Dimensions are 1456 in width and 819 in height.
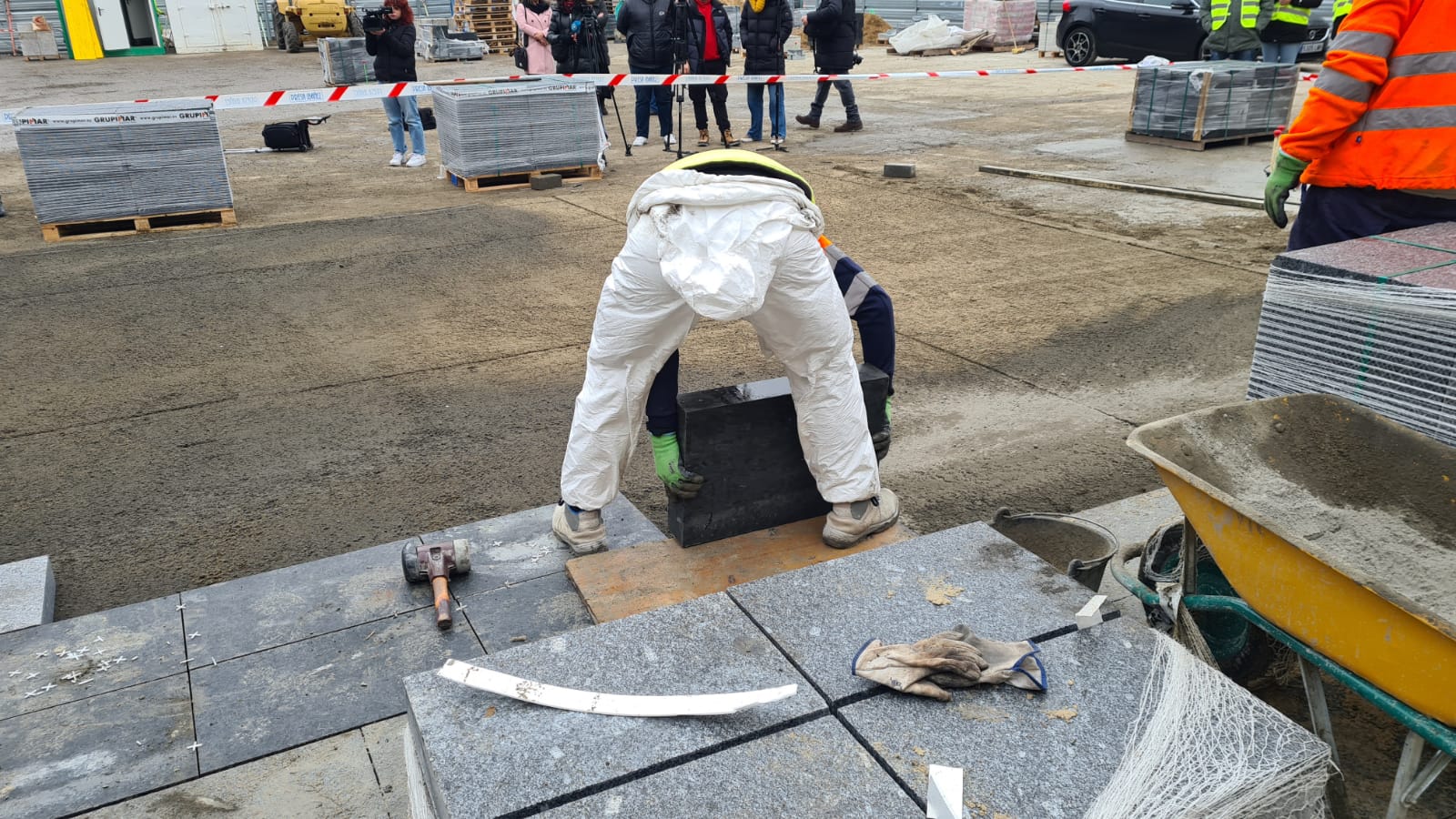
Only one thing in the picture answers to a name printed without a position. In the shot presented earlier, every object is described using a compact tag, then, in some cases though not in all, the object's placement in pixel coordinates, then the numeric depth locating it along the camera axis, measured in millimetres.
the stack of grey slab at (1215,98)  11047
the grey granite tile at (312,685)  2945
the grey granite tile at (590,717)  2109
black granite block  3564
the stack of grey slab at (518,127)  10164
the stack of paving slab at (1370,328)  2918
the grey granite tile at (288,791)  2695
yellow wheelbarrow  2178
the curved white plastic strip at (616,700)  2273
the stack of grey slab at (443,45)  23641
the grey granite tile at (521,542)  3701
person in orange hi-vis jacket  3777
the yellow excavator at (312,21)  24875
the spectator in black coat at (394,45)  11195
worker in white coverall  2920
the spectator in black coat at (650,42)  11852
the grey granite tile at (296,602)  3371
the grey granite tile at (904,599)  2547
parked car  16641
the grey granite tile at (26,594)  3490
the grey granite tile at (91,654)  3131
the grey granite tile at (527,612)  3379
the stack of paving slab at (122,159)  8492
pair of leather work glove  2318
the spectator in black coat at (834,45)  12578
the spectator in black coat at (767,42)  12281
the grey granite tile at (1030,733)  2078
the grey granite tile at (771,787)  2041
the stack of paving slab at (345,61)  19188
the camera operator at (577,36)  12195
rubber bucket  3589
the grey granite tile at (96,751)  2719
